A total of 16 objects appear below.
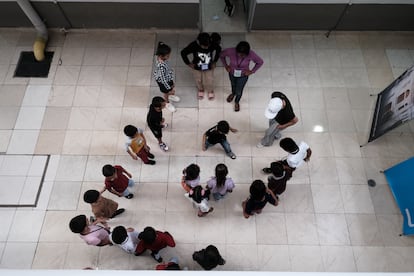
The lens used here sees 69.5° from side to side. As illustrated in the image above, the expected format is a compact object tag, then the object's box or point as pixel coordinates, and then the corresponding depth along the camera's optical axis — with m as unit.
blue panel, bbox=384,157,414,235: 4.53
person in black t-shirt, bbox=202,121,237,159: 4.30
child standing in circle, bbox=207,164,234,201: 3.88
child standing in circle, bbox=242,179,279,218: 3.83
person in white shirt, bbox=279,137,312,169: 4.02
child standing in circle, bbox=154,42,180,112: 4.48
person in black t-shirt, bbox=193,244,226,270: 3.65
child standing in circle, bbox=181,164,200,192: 3.89
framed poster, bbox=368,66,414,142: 4.41
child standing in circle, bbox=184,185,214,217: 4.05
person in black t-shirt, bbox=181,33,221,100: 4.60
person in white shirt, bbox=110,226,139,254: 3.55
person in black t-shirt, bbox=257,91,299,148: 4.25
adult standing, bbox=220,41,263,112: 4.42
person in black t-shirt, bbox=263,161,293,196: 3.99
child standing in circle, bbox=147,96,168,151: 4.26
